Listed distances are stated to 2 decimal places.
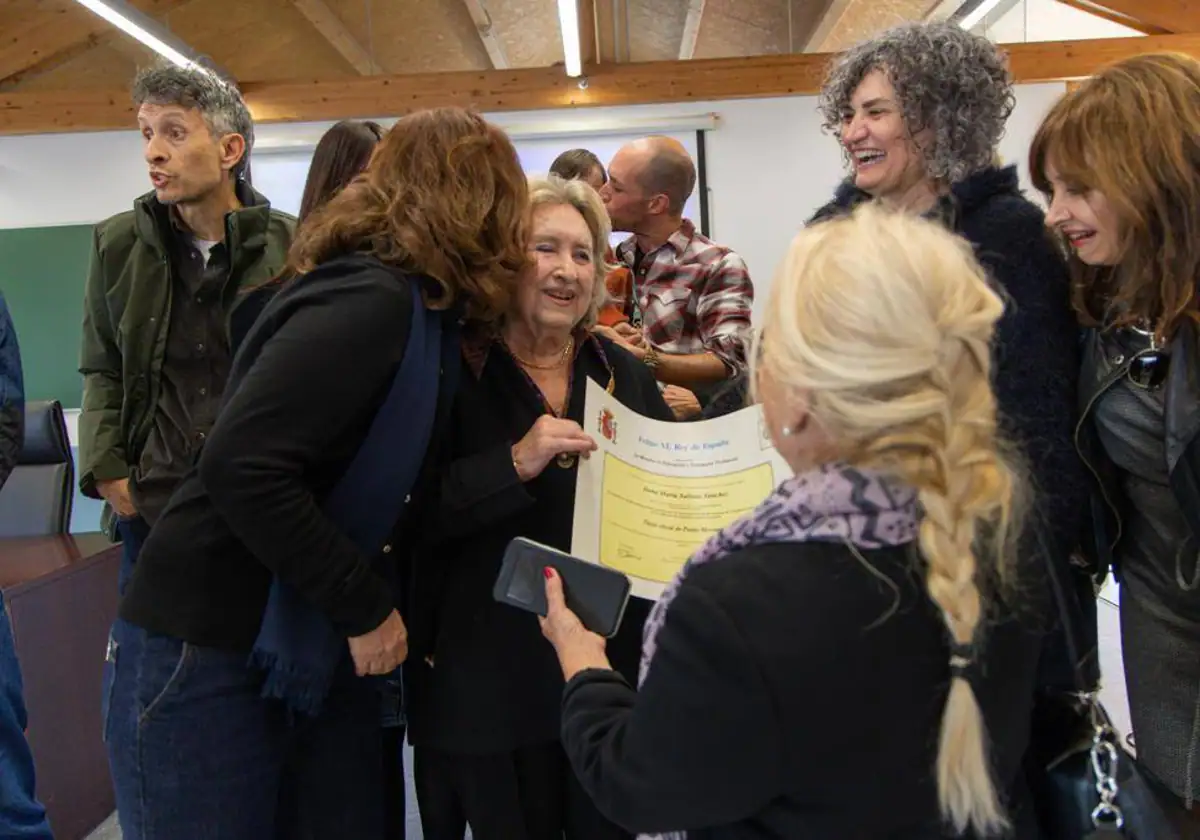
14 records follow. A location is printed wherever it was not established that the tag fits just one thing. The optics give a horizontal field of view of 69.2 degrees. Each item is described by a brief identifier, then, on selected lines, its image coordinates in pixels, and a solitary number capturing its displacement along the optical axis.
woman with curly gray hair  1.11
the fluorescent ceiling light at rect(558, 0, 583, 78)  4.78
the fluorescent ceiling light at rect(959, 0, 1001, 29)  5.05
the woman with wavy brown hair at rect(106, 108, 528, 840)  1.11
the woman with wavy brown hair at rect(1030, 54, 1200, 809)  1.09
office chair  3.23
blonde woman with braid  0.74
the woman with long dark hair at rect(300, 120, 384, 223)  1.60
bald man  2.16
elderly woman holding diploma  1.30
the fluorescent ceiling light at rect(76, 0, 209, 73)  4.68
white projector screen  6.12
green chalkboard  6.07
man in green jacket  1.86
